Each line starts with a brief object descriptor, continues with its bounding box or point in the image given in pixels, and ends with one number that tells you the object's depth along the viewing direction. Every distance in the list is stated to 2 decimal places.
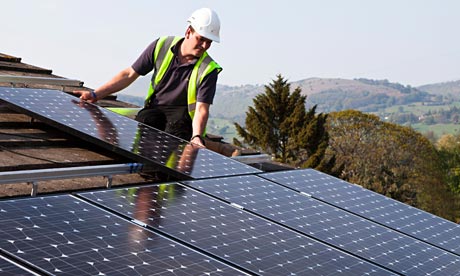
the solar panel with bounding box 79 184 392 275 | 4.89
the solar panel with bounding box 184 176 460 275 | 5.84
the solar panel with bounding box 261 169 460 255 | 7.05
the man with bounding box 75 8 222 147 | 8.43
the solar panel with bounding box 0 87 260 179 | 6.96
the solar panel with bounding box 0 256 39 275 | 3.65
